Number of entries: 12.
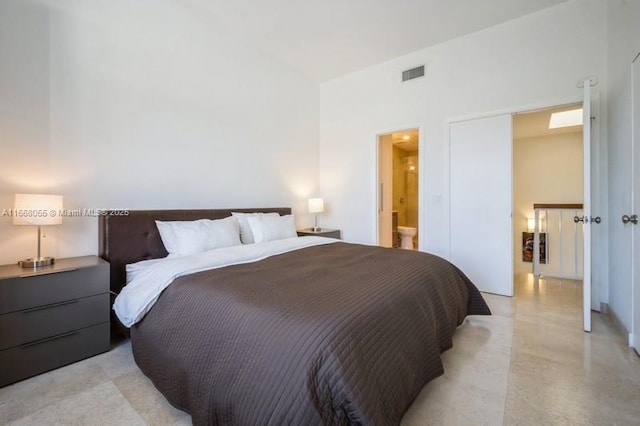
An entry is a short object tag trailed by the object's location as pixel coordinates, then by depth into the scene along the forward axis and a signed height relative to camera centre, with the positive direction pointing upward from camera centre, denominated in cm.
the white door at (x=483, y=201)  323 +14
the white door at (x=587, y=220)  230 -6
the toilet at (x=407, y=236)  583 -49
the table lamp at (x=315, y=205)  425 +11
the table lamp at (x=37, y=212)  184 +1
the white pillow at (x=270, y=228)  299 -17
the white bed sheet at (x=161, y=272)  173 -39
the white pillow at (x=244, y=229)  298 -17
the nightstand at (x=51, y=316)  168 -67
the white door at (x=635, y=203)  195 +7
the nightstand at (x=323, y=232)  406 -29
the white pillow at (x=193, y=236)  236 -20
